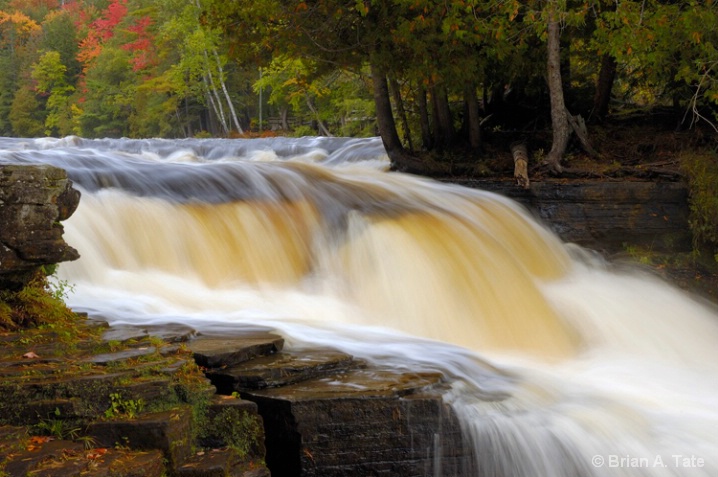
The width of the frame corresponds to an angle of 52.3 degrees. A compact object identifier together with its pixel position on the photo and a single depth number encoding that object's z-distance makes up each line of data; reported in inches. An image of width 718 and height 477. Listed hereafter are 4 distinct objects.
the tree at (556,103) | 468.8
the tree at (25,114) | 1927.9
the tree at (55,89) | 1886.1
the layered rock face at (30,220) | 205.6
